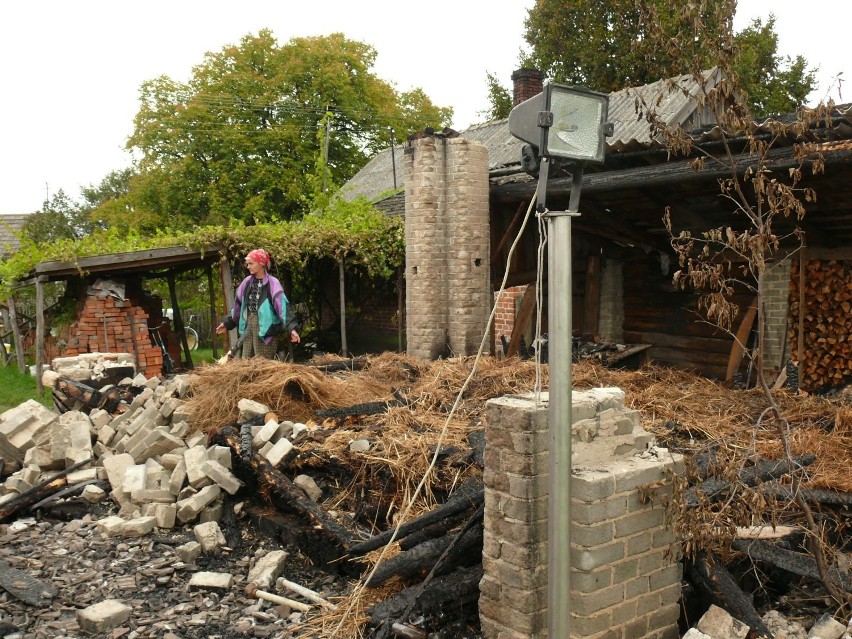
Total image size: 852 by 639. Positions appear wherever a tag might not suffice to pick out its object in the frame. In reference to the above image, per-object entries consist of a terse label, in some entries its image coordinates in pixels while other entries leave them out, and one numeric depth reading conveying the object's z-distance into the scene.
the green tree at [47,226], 23.50
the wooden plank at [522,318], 10.21
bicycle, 12.69
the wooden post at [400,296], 13.27
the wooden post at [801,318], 8.10
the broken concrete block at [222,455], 6.44
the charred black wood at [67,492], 6.65
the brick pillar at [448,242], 9.91
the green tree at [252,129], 27.72
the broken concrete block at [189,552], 5.52
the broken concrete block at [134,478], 6.48
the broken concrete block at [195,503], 6.11
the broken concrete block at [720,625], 3.70
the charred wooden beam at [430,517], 4.66
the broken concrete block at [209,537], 5.68
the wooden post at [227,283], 12.20
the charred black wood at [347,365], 9.27
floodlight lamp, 2.91
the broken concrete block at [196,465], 6.33
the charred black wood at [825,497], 4.57
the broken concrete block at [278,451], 6.01
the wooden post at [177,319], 13.55
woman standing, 8.89
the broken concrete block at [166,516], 6.08
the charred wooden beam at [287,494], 5.22
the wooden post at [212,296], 13.12
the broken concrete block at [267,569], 5.16
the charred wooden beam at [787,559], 4.08
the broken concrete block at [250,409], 6.86
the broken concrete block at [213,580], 5.11
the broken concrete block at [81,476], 7.06
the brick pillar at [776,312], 8.86
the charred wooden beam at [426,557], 4.39
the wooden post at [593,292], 11.10
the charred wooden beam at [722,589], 3.81
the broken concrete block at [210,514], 6.18
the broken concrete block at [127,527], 5.98
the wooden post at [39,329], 11.47
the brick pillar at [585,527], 3.58
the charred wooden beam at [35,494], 6.43
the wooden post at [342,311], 12.73
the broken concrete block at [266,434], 6.29
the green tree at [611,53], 23.19
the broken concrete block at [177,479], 6.37
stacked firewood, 7.84
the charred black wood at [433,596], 4.14
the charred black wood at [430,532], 4.73
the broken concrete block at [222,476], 6.21
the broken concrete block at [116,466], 6.88
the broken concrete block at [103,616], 4.53
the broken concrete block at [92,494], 6.73
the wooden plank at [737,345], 8.62
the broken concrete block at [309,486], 5.78
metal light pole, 2.89
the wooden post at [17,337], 14.80
